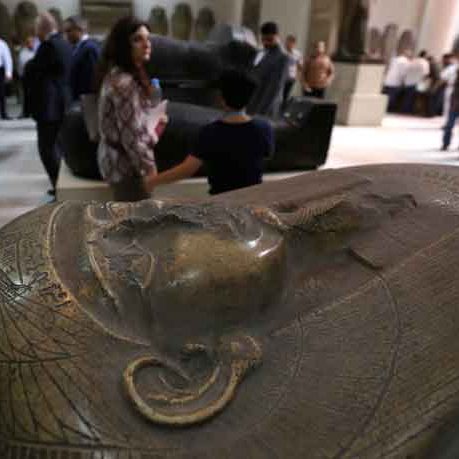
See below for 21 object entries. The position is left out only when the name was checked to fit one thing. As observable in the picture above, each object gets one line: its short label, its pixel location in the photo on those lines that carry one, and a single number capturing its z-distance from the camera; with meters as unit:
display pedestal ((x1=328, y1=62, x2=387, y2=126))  9.11
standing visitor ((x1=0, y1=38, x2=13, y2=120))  7.50
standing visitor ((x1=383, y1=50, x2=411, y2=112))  11.63
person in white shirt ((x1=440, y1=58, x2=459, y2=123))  9.55
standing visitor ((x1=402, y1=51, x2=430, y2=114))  11.45
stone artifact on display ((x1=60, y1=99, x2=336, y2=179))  3.69
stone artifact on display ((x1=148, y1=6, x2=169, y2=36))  13.19
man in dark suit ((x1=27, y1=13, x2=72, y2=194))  3.71
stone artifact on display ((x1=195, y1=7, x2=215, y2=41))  13.52
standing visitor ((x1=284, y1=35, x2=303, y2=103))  7.27
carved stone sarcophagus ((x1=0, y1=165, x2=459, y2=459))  0.91
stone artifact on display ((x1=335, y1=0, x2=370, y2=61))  8.70
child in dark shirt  2.25
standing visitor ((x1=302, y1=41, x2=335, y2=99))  7.61
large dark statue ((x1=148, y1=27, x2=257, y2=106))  4.85
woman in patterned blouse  2.43
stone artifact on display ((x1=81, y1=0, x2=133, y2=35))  12.72
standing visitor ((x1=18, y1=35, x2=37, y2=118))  8.21
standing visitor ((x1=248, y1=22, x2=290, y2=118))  5.08
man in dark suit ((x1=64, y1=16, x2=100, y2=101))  3.99
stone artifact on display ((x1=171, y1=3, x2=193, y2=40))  13.35
